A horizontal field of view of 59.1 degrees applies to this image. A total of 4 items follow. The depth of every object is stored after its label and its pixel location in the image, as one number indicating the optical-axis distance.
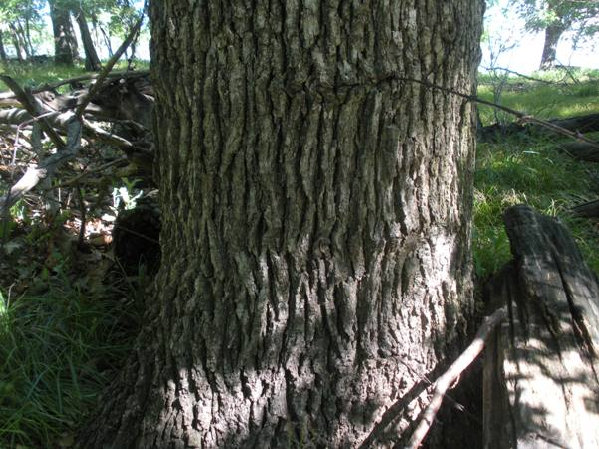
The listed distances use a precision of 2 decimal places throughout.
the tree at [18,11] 19.81
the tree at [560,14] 7.68
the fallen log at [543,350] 1.67
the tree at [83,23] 13.58
